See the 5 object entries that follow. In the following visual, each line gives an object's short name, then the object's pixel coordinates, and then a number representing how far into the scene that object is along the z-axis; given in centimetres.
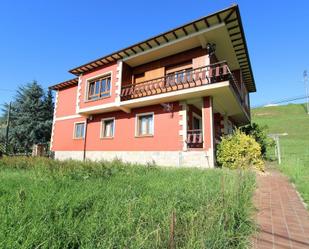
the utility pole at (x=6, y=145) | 2297
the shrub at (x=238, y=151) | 993
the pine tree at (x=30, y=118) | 2581
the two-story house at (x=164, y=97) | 1123
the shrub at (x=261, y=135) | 1705
